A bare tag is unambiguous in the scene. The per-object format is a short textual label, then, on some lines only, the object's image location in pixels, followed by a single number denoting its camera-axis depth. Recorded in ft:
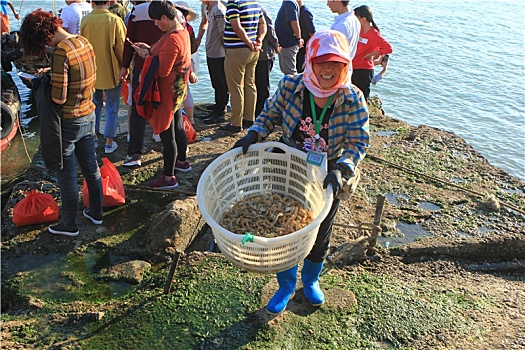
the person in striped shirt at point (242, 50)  19.83
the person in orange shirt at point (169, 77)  14.89
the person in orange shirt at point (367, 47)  20.79
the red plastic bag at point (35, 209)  14.65
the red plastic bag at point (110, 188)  15.61
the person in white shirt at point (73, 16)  19.47
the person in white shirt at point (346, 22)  17.62
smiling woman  9.70
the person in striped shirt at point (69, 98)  12.19
